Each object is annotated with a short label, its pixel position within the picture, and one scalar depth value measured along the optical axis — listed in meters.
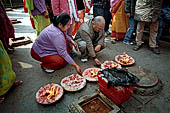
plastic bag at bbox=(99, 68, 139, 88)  1.84
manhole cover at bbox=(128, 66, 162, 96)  2.23
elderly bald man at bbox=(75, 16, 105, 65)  3.00
